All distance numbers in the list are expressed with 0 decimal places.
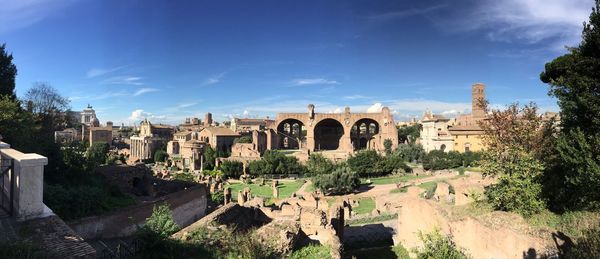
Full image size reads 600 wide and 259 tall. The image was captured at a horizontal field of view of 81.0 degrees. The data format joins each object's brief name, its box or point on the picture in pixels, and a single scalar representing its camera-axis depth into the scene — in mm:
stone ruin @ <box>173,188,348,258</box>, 10062
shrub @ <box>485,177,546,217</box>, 10991
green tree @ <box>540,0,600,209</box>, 8609
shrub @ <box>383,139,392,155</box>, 60372
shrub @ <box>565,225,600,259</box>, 6820
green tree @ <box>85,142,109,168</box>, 17531
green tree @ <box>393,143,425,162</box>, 51556
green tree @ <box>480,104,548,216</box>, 11305
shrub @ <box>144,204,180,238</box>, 7596
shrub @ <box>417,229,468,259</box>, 8534
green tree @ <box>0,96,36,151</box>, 14656
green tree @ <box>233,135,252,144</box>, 67875
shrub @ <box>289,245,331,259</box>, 9984
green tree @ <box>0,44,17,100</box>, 21797
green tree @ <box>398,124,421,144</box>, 83312
